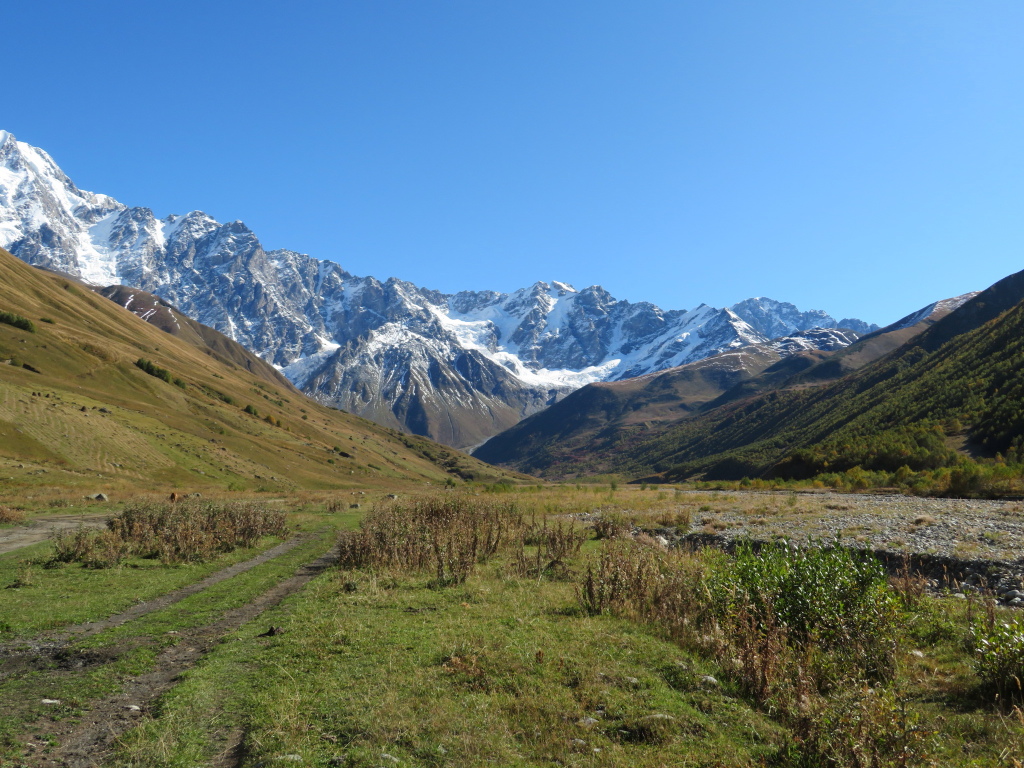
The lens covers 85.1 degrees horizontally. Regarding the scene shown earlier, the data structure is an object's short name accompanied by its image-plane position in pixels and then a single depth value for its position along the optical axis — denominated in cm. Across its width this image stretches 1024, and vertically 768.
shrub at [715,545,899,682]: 990
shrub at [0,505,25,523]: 3039
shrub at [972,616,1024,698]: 876
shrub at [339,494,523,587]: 1828
